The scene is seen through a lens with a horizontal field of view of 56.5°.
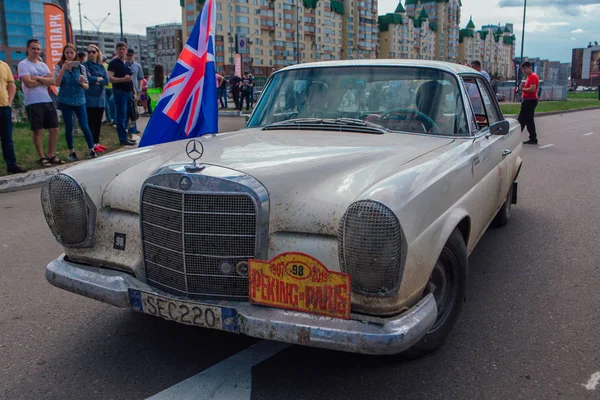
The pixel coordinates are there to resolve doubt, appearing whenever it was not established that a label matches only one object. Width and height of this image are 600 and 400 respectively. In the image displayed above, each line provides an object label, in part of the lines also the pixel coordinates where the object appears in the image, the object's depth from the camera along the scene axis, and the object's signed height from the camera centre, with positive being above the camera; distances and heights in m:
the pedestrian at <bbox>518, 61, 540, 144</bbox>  12.22 -0.34
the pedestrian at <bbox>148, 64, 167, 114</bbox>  11.95 +0.12
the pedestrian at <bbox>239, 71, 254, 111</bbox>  23.12 -0.12
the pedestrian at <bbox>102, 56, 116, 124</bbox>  15.03 -0.56
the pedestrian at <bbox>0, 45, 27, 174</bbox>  7.67 -0.36
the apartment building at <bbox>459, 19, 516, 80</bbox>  150.00 +10.54
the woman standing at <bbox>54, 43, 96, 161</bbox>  8.69 -0.04
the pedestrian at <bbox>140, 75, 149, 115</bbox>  20.87 -0.37
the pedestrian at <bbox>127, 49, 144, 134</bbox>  12.62 +0.44
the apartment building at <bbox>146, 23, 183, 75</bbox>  136.25 +11.41
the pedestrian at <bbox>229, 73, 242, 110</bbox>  23.66 -0.08
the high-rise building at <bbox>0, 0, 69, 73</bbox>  93.19 +10.79
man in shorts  8.18 -0.01
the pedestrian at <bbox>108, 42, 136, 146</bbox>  10.27 +0.02
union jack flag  5.71 -0.08
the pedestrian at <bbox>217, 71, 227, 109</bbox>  22.93 -0.08
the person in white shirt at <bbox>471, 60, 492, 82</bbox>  12.41 +0.43
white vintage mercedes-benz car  2.33 -0.67
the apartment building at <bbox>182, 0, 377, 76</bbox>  100.31 +11.36
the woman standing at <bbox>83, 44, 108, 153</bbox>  9.97 -0.06
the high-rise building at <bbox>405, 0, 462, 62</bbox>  144.25 +16.33
